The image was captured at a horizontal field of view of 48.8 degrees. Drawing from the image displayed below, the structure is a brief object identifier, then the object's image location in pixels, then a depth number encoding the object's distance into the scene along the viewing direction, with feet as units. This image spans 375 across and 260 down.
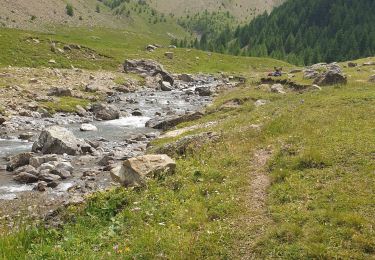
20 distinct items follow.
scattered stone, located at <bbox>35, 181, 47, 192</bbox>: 75.32
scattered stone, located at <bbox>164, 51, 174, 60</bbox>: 410.13
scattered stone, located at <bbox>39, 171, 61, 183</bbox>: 79.90
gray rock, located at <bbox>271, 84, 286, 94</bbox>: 169.05
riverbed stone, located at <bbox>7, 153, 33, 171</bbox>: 89.32
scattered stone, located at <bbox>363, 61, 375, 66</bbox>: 224.59
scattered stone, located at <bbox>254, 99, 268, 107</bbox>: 136.11
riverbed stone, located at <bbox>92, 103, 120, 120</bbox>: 156.87
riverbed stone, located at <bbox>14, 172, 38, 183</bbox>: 80.43
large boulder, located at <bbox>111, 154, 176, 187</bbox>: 56.08
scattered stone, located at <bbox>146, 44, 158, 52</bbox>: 442.50
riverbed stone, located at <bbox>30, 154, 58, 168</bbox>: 88.79
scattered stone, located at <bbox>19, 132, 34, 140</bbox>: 118.01
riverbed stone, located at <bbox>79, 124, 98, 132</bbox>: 134.51
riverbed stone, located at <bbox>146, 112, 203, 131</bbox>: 137.89
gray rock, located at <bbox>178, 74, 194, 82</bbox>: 323.94
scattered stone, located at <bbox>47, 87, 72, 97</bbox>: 181.02
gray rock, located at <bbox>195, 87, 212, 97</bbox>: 235.20
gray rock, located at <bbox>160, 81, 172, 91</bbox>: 264.35
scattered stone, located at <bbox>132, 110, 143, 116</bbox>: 168.76
